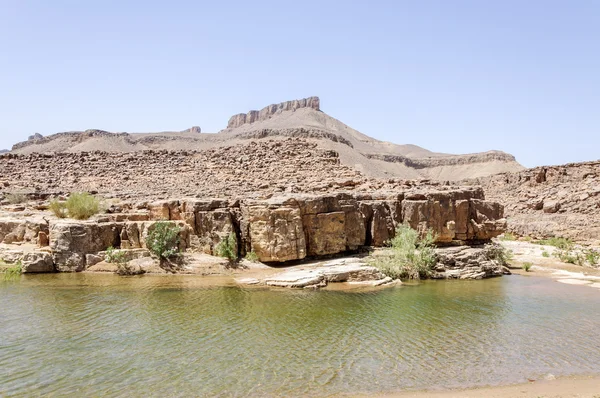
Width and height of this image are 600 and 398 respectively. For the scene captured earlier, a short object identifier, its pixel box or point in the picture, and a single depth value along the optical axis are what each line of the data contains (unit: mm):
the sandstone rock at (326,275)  19406
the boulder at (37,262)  20562
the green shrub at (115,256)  21281
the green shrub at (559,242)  31911
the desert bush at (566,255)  27859
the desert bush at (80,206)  23766
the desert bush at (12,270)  19438
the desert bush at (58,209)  24250
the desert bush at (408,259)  21562
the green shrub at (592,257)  27312
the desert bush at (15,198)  31938
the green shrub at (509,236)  37600
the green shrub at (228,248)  22391
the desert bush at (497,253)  25156
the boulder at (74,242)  21062
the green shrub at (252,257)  22750
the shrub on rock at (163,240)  21750
